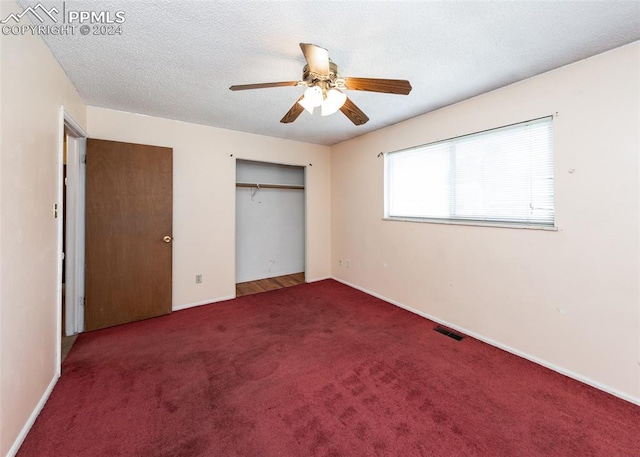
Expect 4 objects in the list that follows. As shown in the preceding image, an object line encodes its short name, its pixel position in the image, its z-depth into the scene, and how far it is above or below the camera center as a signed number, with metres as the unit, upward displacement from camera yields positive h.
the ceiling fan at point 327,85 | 1.63 +0.97
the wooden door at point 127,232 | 2.73 -0.03
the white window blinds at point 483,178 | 2.18 +0.54
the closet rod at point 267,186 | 4.20 +0.77
